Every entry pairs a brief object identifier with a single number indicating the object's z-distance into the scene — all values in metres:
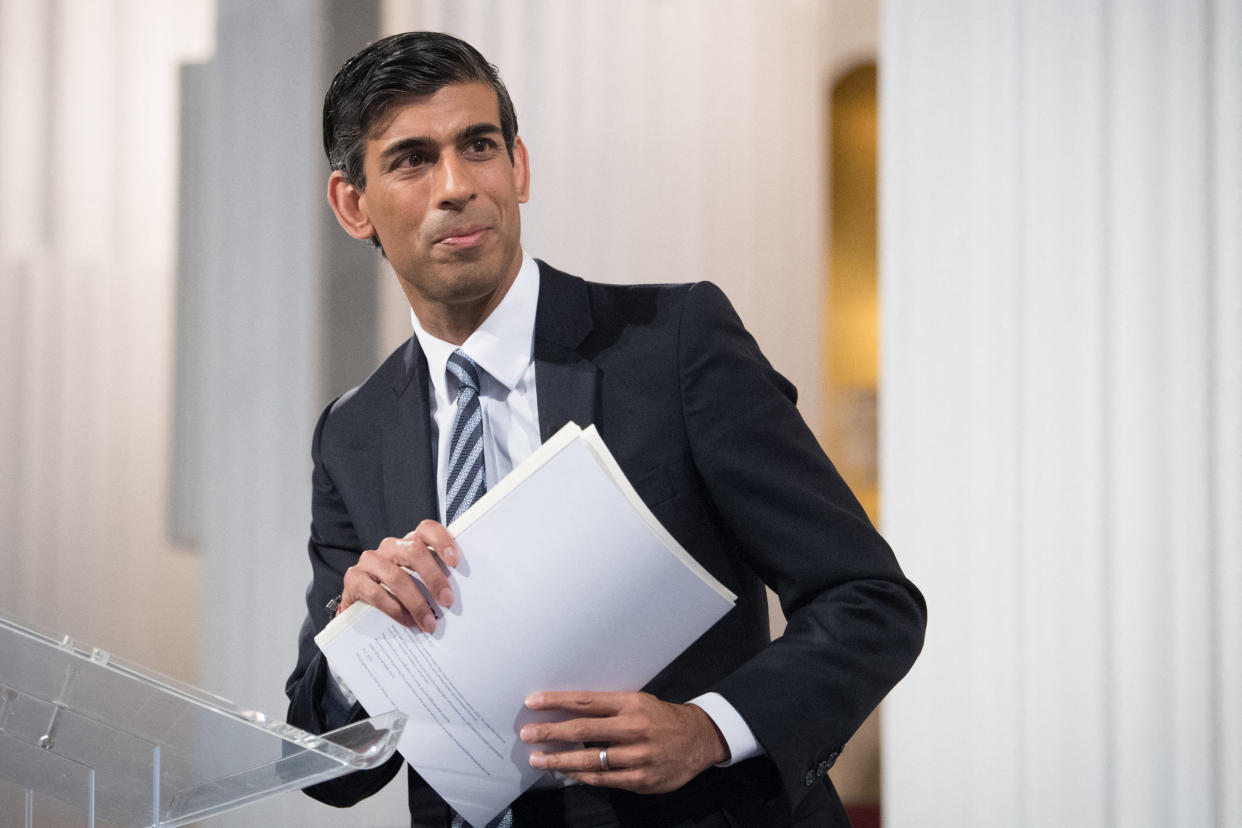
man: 2.65
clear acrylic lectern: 2.45
